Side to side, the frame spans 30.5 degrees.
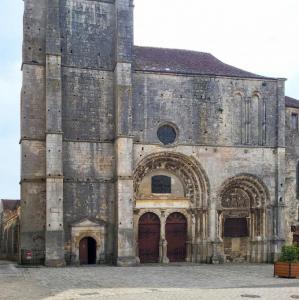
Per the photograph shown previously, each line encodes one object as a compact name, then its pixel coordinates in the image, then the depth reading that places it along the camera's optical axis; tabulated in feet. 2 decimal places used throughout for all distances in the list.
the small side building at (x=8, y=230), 126.62
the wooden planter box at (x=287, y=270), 73.67
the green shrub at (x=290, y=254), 74.64
